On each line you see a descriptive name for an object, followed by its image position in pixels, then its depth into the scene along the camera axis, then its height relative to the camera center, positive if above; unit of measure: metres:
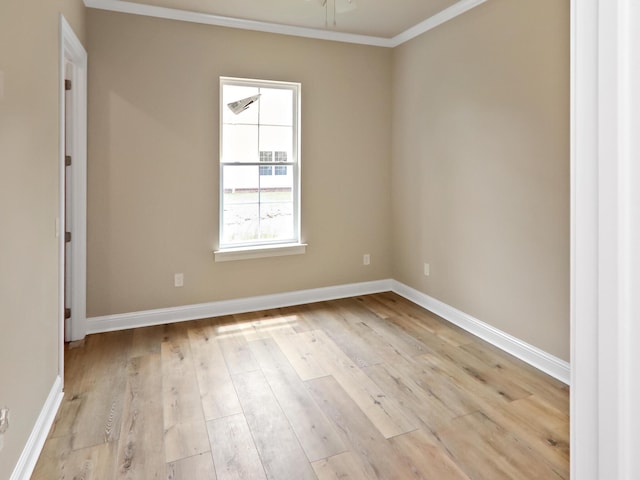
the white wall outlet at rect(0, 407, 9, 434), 1.67 -0.73
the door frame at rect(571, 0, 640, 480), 0.39 +0.00
